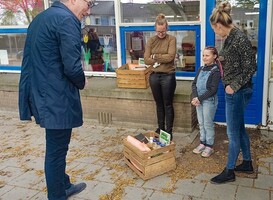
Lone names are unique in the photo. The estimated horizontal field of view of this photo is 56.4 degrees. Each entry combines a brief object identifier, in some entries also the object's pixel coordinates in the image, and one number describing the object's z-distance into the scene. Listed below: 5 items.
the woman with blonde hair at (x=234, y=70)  2.52
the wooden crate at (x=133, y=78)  4.12
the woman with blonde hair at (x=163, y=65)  3.54
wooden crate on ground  2.89
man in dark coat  2.19
